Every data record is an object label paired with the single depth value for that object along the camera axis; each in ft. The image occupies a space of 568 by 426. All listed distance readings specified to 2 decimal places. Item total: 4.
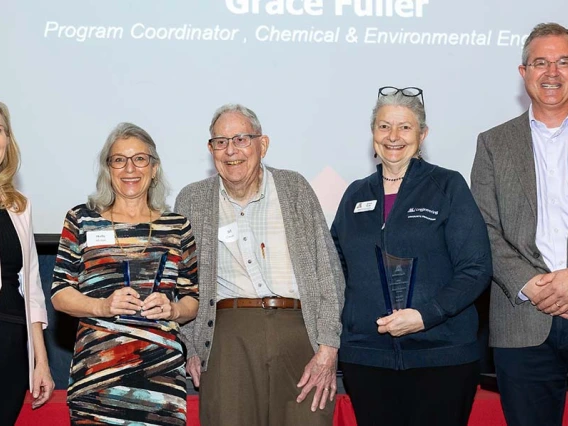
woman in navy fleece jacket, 9.26
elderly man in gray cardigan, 10.13
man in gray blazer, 9.62
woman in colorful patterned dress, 9.20
